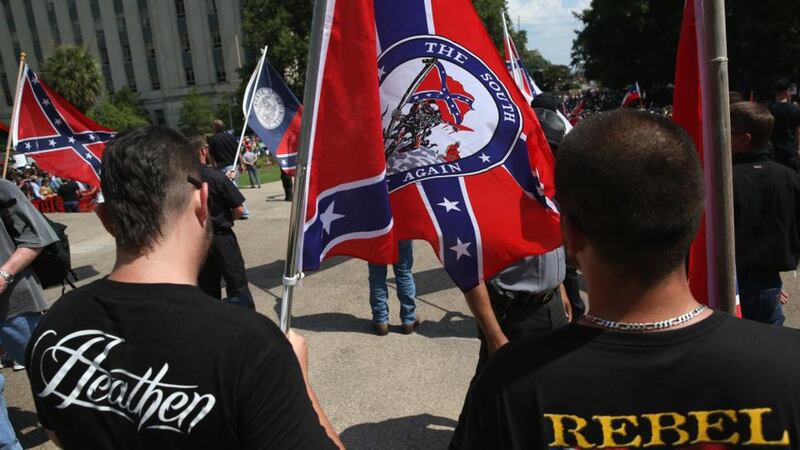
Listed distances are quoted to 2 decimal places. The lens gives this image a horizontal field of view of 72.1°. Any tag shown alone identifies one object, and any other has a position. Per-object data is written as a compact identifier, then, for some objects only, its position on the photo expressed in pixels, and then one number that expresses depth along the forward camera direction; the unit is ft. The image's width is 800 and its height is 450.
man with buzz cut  3.41
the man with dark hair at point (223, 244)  14.62
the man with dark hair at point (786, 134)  19.12
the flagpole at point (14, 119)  20.15
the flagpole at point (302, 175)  5.92
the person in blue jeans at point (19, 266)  10.71
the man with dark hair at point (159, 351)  4.24
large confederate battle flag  7.70
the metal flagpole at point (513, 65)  26.27
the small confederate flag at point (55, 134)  20.85
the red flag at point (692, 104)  6.55
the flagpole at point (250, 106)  22.53
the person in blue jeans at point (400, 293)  16.08
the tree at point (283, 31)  121.90
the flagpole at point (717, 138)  5.46
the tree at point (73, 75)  139.95
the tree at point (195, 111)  153.97
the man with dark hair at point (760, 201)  9.36
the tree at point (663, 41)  93.61
